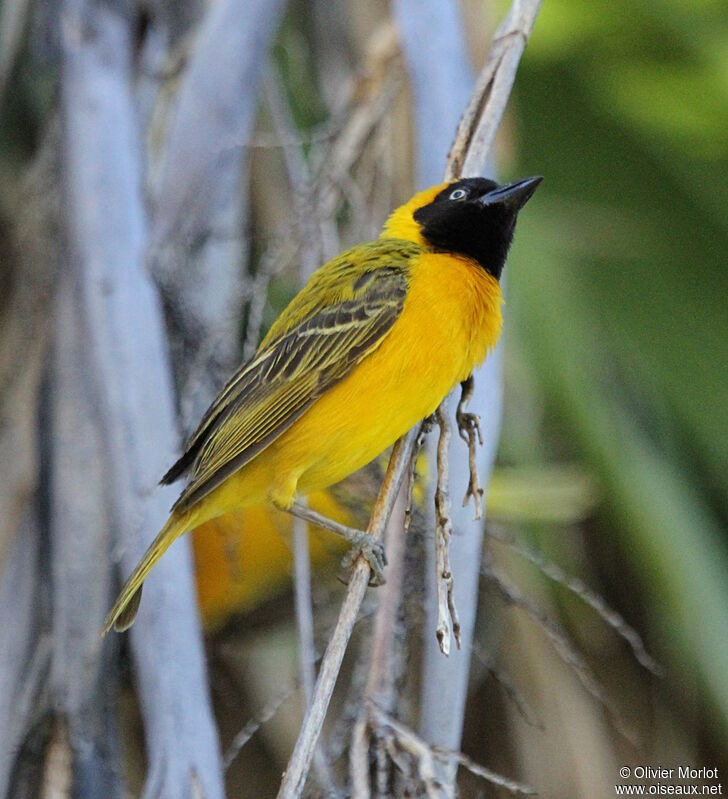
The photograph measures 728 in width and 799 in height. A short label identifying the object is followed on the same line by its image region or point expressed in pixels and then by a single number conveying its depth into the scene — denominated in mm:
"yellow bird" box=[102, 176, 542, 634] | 4812
